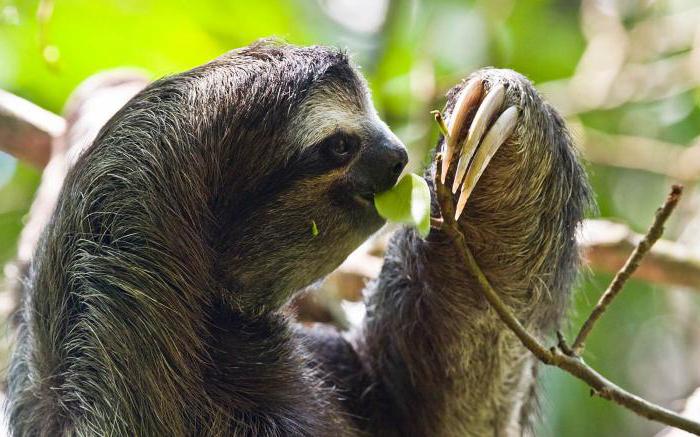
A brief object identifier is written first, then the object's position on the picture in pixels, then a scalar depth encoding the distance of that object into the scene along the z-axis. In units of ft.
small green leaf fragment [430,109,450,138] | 15.89
